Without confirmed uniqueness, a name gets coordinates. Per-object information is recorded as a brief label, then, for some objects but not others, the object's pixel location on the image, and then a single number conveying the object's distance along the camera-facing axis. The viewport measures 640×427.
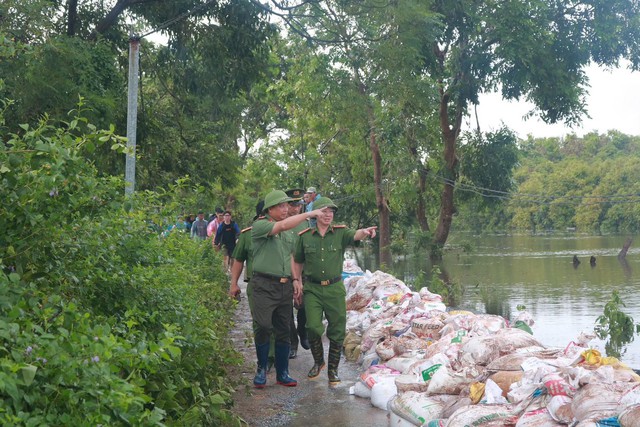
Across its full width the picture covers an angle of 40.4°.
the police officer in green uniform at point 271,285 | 7.18
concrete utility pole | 10.18
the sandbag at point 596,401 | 4.74
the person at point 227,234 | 15.14
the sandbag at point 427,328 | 8.45
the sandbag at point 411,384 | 6.45
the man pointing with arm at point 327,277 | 7.47
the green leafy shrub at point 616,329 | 13.30
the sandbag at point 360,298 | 11.50
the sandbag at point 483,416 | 5.23
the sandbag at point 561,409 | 4.93
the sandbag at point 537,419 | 4.95
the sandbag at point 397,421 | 5.97
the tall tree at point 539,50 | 25.30
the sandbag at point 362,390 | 7.05
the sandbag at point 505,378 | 5.88
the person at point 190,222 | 20.10
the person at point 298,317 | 8.35
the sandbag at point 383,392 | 6.68
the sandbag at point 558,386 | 5.10
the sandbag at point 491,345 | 6.63
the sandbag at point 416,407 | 5.89
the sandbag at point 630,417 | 4.43
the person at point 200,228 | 18.85
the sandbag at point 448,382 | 6.18
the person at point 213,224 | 16.51
